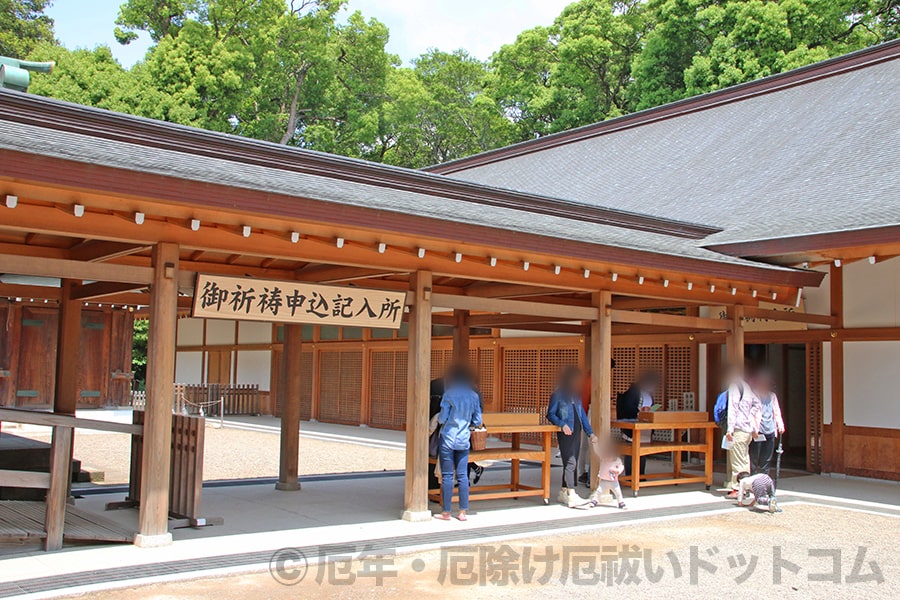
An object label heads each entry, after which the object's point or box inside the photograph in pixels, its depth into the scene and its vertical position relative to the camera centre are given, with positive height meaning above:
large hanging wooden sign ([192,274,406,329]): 6.92 +0.49
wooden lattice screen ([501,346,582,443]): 15.96 -0.19
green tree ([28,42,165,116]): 29.89 +9.58
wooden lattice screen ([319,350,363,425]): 20.64 -0.64
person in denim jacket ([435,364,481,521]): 8.18 -0.68
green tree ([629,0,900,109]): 26.98 +11.11
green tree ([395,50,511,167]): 35.16 +10.28
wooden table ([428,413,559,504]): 8.99 -0.94
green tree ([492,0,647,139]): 33.12 +12.03
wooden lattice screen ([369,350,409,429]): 19.12 -0.62
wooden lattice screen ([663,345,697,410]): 14.30 -0.09
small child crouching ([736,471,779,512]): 9.27 -1.30
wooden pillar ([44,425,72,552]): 6.46 -1.06
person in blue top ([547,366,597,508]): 9.35 -0.56
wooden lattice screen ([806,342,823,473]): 12.69 -0.51
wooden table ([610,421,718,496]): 10.05 -0.99
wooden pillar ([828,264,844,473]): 12.25 -0.18
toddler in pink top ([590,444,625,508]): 9.17 -1.18
